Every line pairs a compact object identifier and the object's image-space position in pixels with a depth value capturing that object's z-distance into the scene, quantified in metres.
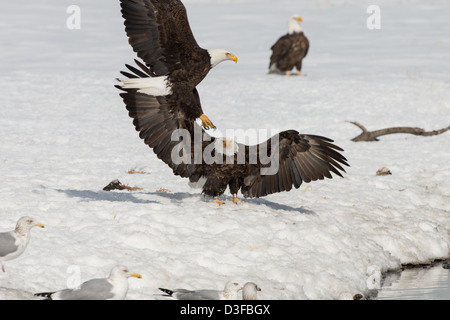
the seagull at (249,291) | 13.04
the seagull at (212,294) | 12.89
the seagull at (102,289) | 12.28
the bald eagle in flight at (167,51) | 18.87
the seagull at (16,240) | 13.25
